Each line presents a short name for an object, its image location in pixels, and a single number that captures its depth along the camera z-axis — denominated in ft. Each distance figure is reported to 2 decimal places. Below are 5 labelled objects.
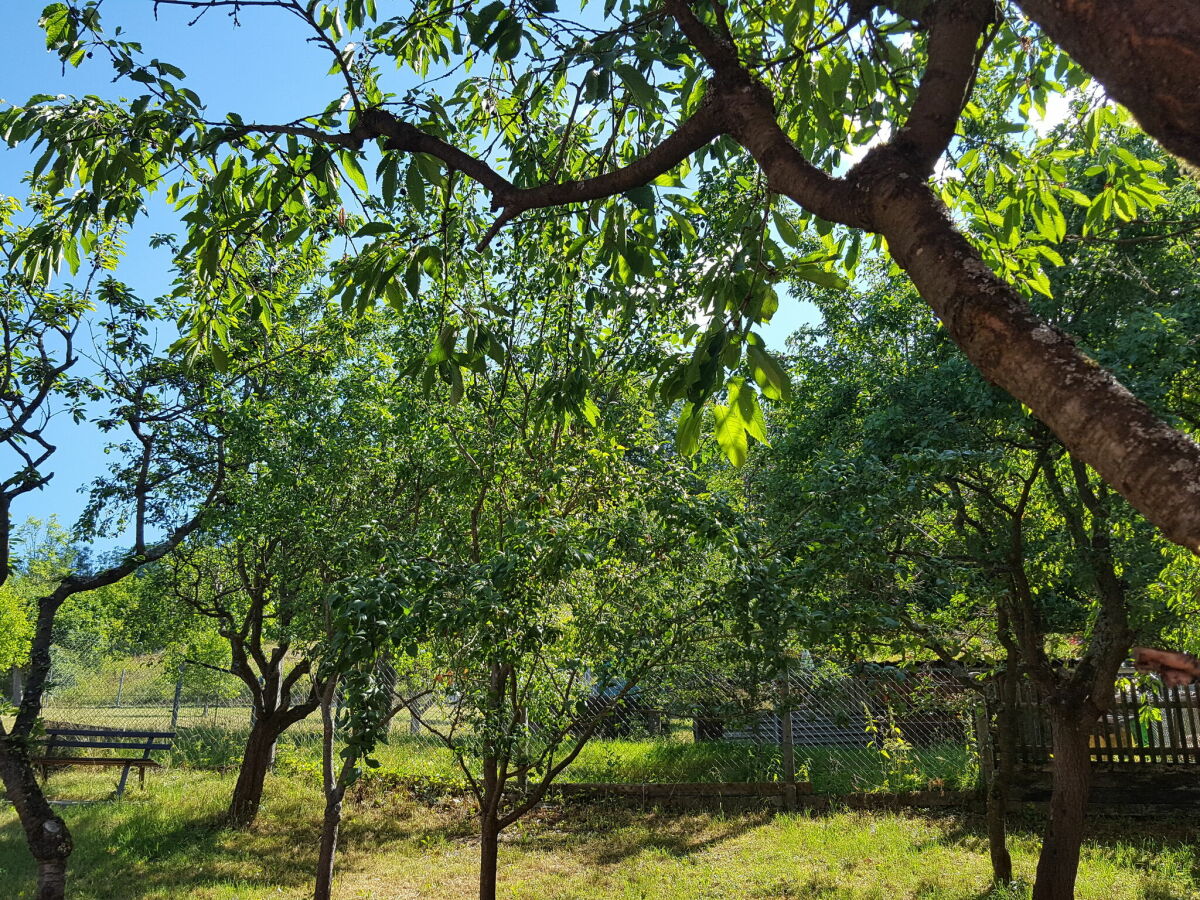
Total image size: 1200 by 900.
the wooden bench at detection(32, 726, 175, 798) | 35.76
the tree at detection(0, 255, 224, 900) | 19.54
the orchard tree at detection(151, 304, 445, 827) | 22.99
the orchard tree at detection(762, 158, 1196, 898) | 15.23
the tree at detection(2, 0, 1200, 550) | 3.14
